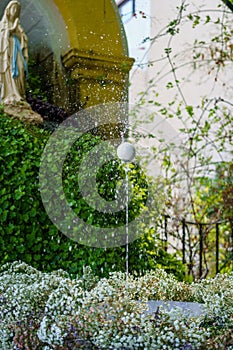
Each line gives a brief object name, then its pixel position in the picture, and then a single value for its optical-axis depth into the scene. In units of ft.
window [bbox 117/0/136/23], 22.91
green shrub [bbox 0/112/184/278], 10.81
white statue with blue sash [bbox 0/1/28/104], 15.38
